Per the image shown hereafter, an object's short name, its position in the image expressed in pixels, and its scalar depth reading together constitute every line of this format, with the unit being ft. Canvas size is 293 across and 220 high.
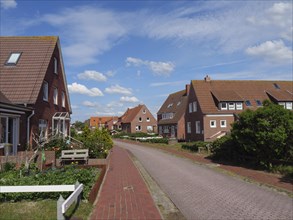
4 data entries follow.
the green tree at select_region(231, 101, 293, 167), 31.64
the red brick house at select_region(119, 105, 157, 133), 160.29
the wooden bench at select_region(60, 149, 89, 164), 35.94
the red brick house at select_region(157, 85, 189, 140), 110.05
